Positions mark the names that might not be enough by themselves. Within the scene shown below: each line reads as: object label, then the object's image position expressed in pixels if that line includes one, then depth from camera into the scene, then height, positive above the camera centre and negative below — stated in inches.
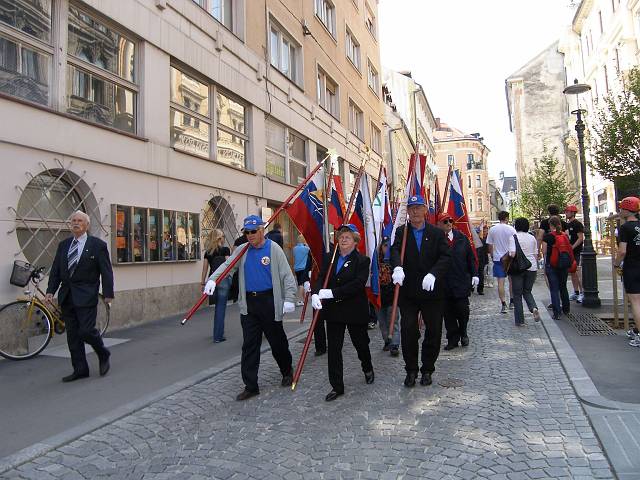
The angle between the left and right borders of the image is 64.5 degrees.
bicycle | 259.9 -26.4
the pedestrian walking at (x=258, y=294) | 199.2 -11.2
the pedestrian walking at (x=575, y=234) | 409.4 +20.4
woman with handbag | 330.0 -5.5
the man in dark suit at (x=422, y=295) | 202.5 -12.9
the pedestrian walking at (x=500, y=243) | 351.9 +12.6
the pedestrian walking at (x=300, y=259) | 479.2 +6.0
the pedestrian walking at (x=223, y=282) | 307.4 -6.6
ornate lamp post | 382.0 +10.2
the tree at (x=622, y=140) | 516.4 +123.2
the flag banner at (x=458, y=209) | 391.2 +41.1
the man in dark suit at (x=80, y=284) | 220.2 -6.3
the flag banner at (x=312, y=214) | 274.2 +28.6
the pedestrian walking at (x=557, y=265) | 352.2 -3.6
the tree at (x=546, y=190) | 1074.1 +152.2
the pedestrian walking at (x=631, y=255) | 243.3 +1.4
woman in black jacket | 193.9 -14.6
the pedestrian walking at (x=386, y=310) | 264.1 -26.1
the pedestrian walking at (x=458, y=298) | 277.0 -19.7
